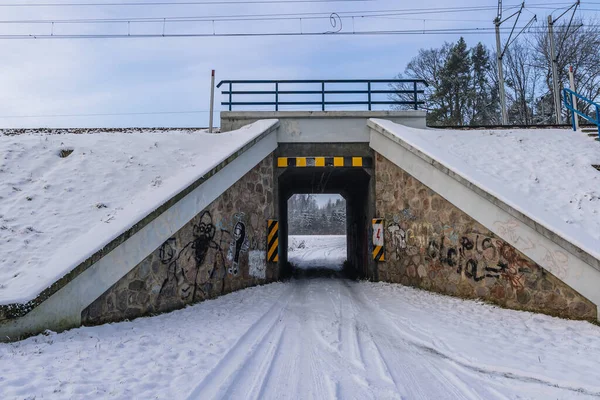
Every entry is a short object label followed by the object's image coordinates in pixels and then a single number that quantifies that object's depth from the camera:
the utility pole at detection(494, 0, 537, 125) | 19.34
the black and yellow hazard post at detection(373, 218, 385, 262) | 11.38
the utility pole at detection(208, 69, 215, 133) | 14.16
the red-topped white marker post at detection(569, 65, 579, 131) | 12.36
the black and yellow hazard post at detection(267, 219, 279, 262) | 11.23
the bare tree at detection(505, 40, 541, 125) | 34.31
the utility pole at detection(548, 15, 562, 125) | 21.61
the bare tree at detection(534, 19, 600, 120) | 27.85
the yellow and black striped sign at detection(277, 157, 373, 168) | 12.57
